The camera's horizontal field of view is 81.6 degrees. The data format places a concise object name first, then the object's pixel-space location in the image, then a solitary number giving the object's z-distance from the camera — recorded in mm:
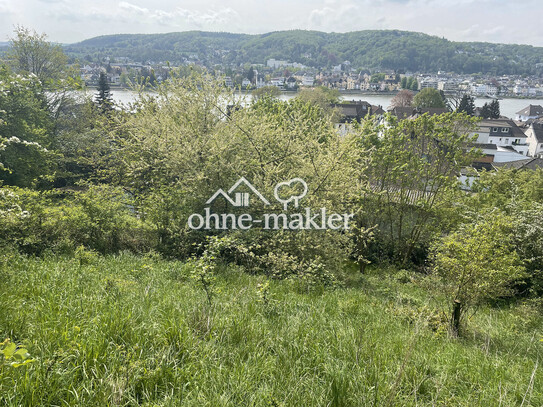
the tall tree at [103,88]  34094
